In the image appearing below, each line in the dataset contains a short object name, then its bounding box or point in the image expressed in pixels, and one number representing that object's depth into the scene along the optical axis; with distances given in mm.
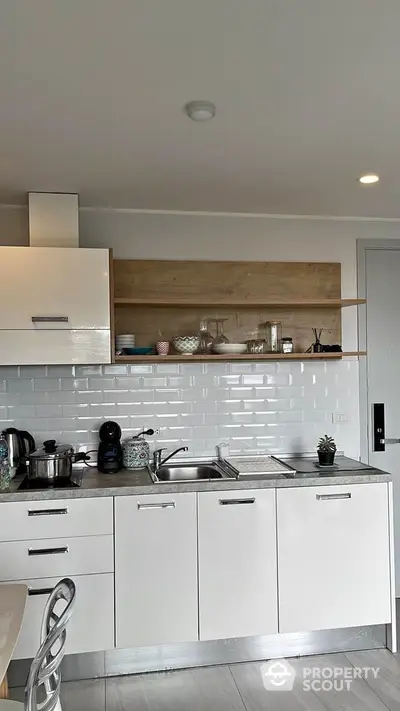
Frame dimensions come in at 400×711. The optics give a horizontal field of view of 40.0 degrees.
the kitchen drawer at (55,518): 2621
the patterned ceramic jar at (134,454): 3131
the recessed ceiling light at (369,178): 2789
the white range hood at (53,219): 2994
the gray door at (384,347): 3578
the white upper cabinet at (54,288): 2873
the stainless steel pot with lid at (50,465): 2795
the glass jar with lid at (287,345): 3309
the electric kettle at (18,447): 3045
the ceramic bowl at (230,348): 3178
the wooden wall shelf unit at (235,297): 3307
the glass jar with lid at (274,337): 3330
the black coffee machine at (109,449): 3078
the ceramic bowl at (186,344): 3158
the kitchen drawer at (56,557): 2619
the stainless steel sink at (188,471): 3221
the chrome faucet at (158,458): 3187
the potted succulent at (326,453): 3123
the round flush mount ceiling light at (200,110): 1982
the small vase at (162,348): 3180
